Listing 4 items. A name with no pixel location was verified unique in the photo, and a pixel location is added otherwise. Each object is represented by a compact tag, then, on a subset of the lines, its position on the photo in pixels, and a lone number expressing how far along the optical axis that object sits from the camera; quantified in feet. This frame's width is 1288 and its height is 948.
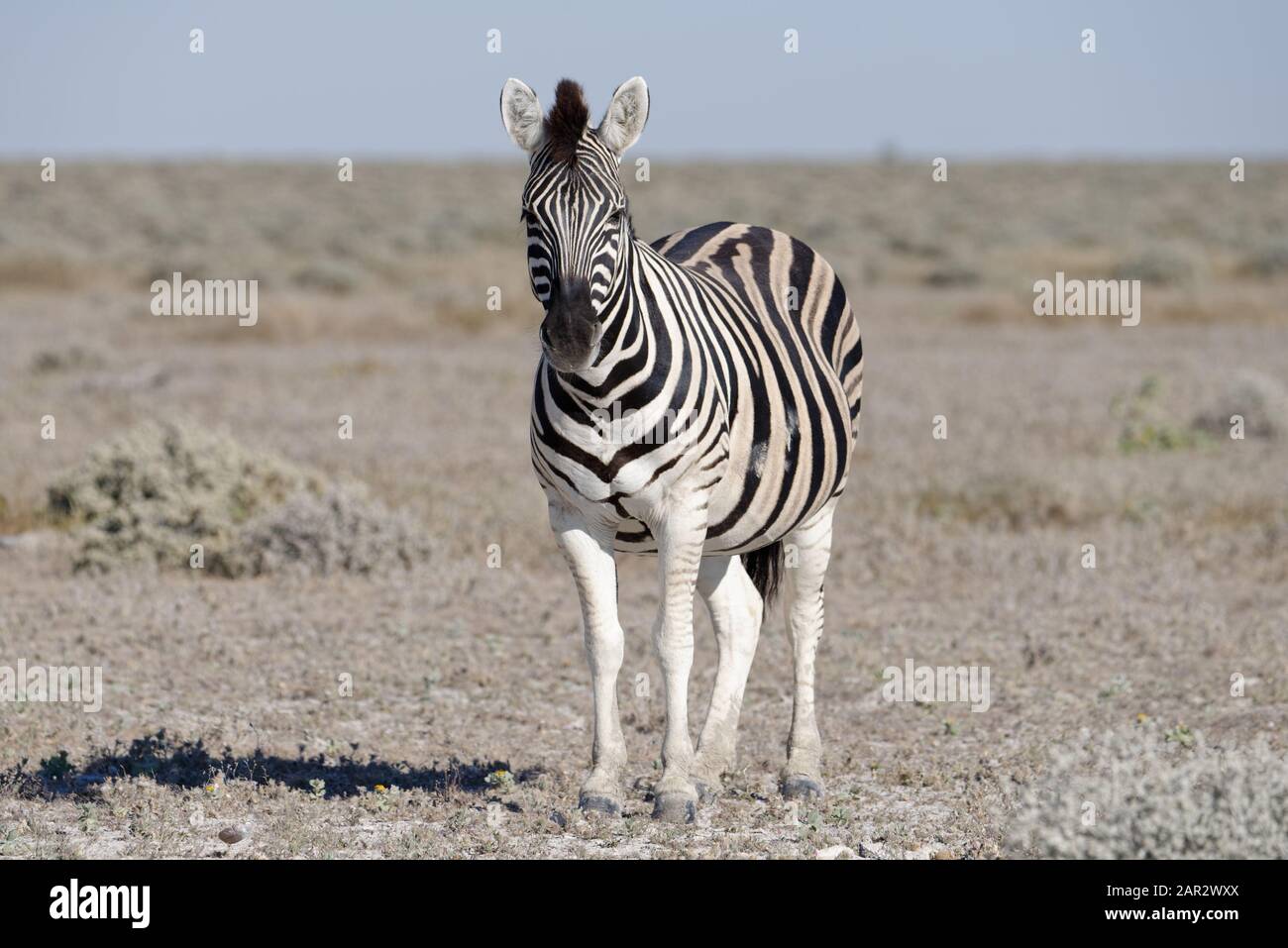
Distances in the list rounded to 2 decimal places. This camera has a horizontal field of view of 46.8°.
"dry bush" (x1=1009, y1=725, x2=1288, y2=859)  15.90
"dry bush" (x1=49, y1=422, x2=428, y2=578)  35.65
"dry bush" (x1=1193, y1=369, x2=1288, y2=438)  51.15
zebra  17.35
